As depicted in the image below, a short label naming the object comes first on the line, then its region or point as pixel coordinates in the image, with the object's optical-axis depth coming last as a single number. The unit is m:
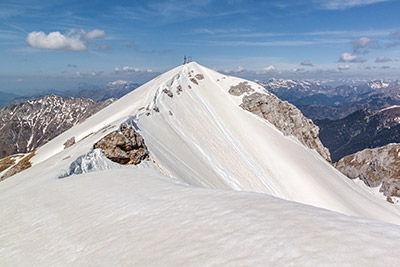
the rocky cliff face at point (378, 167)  125.19
